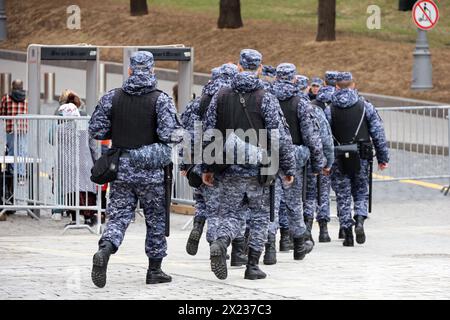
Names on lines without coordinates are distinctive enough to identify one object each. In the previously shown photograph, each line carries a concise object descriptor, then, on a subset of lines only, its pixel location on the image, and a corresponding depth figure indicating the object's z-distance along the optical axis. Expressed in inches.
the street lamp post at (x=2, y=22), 1640.0
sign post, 1277.1
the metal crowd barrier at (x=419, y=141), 825.5
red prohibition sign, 1176.8
